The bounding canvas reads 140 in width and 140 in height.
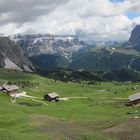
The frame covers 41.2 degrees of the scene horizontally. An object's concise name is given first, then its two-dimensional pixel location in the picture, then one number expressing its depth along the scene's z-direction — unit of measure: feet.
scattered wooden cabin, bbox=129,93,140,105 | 193.16
